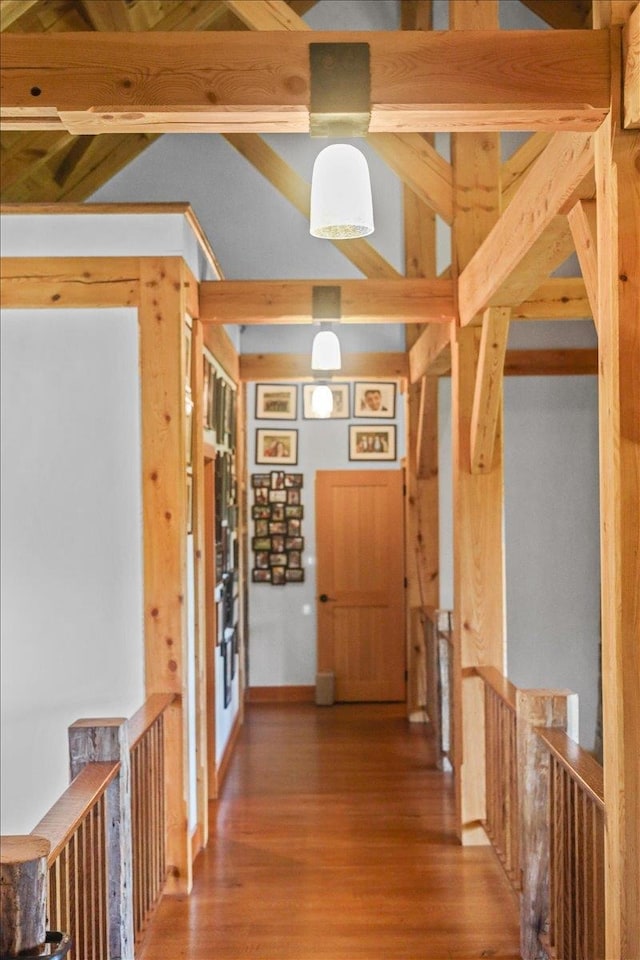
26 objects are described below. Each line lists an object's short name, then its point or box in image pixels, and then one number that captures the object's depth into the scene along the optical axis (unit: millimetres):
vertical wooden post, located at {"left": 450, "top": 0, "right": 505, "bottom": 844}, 4859
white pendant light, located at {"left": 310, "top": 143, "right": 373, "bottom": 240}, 2580
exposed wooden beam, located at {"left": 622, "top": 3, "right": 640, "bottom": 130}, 2289
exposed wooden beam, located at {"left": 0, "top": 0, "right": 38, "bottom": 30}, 4941
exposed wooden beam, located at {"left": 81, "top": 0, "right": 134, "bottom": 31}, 5848
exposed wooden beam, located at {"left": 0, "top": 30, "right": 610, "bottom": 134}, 2363
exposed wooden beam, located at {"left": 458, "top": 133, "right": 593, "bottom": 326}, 2670
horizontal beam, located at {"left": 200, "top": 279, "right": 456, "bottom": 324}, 4988
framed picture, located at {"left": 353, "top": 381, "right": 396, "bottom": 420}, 8898
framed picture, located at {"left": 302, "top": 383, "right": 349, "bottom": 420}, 8859
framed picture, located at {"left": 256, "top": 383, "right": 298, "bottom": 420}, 8867
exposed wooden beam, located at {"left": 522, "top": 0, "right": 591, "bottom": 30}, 6910
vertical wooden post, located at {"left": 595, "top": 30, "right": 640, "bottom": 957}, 2299
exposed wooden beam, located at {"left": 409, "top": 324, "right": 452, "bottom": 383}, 5520
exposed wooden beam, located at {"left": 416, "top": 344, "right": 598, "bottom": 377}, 6719
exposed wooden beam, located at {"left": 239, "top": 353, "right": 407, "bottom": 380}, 7754
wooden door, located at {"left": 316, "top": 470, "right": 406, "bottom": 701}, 8844
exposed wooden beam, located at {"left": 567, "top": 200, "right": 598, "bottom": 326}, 2555
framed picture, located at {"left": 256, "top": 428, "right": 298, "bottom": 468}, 8859
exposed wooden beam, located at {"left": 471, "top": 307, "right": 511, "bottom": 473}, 4270
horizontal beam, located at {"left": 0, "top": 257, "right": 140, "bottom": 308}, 4262
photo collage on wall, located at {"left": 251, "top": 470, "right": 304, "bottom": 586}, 8875
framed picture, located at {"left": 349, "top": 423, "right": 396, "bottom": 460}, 8867
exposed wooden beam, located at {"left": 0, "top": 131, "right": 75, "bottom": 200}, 6535
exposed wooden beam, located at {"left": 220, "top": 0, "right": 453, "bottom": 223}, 4957
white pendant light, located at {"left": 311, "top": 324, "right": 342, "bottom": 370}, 5504
